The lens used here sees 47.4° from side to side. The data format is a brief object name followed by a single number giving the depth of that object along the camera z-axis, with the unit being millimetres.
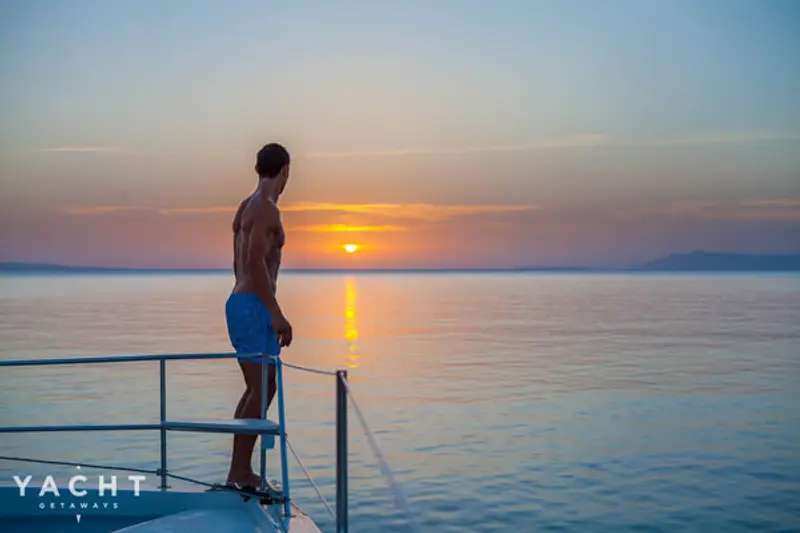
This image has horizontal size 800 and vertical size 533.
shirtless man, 4949
